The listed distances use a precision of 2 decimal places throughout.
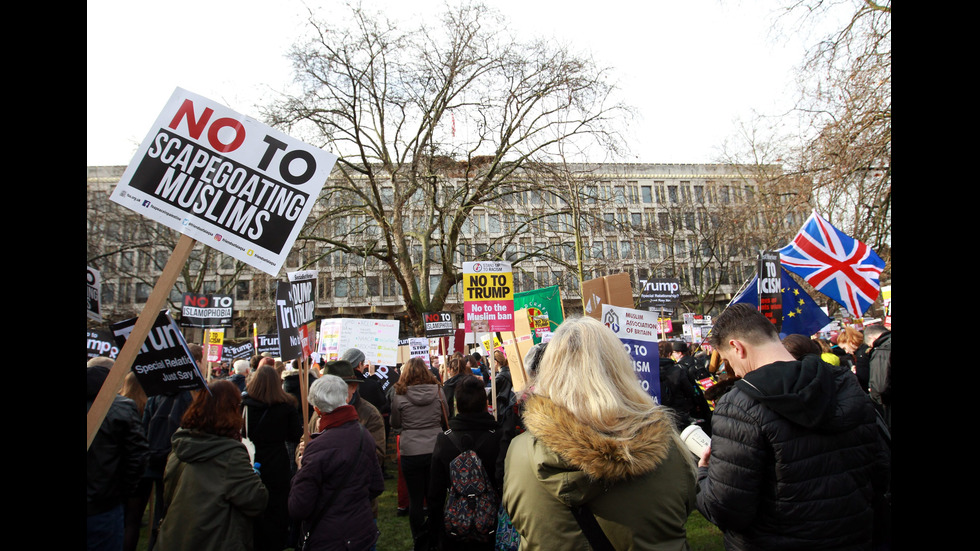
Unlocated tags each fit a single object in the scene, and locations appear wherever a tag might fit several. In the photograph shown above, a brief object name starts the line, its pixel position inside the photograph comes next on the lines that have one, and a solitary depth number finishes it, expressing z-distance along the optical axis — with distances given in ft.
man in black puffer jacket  8.09
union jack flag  21.63
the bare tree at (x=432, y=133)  60.29
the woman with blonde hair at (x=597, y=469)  6.88
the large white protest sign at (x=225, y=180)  9.87
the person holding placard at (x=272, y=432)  17.74
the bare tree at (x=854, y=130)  31.73
